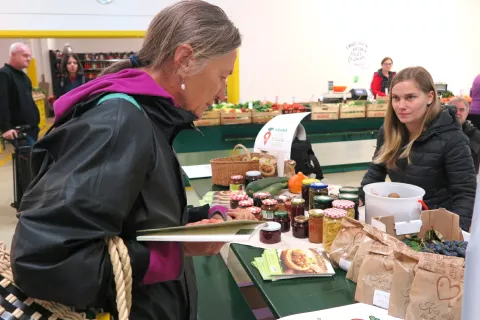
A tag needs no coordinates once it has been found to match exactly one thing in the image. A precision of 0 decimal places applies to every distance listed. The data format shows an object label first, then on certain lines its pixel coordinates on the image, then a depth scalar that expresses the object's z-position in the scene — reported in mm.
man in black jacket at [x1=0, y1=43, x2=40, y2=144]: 4793
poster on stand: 2691
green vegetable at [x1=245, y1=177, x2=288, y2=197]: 2350
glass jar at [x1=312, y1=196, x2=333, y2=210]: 1778
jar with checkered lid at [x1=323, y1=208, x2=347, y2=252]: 1571
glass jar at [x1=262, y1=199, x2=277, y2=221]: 1935
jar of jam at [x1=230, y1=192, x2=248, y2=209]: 2150
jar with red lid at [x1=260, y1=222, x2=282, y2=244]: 1722
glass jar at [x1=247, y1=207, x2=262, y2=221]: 1907
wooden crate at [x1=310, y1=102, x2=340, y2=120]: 5621
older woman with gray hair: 783
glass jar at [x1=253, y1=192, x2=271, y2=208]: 2094
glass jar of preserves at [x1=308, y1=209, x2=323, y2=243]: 1689
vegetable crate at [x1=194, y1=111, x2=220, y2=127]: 5199
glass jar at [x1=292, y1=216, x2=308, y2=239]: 1771
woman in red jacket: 7762
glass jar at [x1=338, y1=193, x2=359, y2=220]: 1803
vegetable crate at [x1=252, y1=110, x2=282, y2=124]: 5375
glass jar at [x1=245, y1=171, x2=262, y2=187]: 2543
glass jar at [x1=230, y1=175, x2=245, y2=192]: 2504
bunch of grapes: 1299
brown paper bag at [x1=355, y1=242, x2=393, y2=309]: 1213
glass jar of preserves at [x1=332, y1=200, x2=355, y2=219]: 1671
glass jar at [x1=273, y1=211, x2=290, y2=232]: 1870
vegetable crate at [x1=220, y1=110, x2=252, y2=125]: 5227
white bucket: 1604
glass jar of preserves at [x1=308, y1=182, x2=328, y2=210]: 1990
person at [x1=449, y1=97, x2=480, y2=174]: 3439
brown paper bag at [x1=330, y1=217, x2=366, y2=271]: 1424
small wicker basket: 2635
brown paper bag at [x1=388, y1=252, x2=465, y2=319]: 1072
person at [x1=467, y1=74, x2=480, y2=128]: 6016
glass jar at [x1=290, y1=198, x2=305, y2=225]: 1908
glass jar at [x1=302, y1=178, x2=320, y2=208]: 2170
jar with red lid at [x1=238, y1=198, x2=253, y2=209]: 2045
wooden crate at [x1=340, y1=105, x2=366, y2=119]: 5771
